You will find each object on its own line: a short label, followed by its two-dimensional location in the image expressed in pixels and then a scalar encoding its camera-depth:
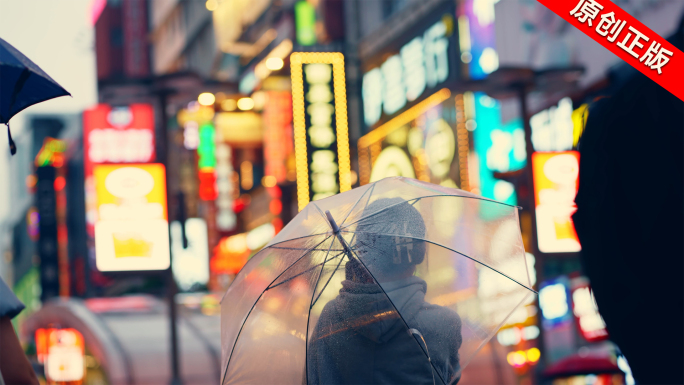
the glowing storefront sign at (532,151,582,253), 14.20
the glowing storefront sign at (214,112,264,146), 27.70
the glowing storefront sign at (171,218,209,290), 30.62
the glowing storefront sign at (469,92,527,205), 20.38
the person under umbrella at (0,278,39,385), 3.20
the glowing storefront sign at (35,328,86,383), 20.02
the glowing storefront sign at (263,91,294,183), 25.06
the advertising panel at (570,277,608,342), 22.21
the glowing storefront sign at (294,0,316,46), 25.05
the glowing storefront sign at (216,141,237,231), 30.64
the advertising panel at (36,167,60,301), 33.47
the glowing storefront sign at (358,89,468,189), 19.55
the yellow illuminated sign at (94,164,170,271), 14.02
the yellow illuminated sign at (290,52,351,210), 17.83
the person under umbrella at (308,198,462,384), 3.65
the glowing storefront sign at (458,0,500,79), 20.26
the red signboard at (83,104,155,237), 17.58
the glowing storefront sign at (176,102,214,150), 29.28
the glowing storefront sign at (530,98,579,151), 18.56
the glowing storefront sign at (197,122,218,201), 30.14
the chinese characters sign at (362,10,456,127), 19.78
